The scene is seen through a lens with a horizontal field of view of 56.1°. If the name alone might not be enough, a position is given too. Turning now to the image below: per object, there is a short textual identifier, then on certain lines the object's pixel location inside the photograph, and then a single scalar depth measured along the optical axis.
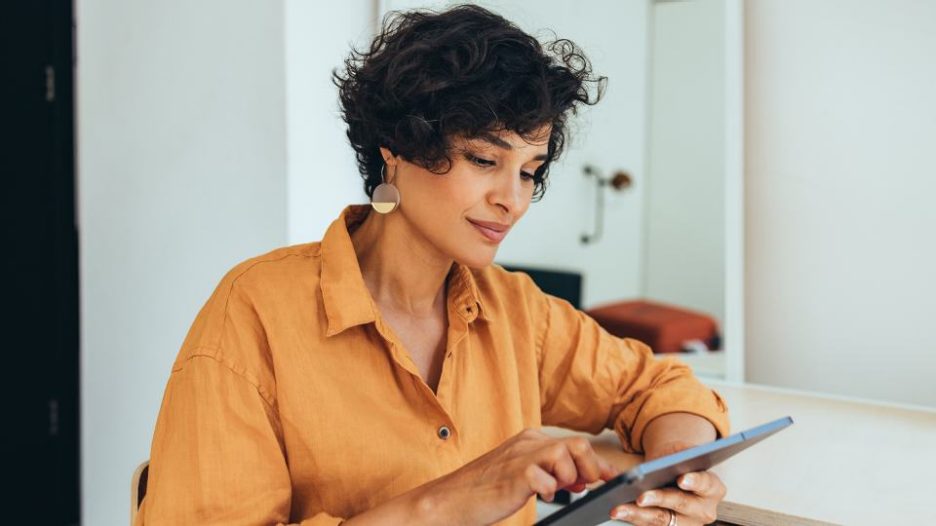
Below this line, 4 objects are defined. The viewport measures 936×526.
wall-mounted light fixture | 2.23
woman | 1.02
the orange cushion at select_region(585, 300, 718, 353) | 2.21
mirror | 2.12
